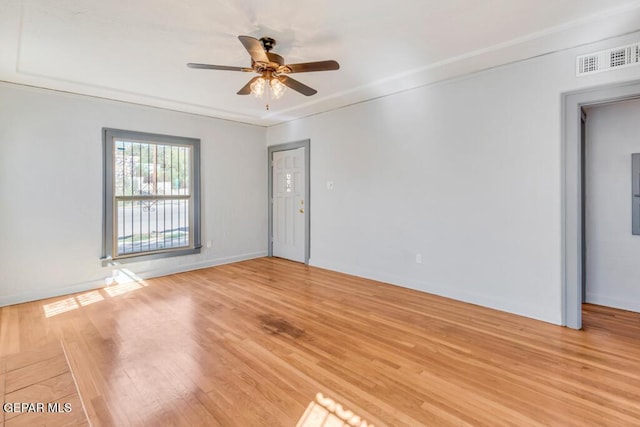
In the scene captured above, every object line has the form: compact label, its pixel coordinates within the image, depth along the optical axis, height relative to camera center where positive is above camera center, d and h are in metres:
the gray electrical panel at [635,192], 3.32 +0.23
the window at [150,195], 4.46 +0.32
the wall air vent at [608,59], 2.65 +1.39
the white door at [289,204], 5.75 +0.21
